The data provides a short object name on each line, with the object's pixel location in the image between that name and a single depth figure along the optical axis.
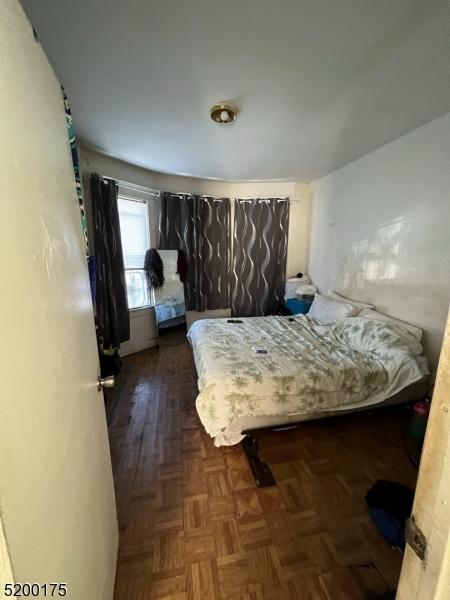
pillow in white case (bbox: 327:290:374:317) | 2.61
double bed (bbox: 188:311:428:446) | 1.68
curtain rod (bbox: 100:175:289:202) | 3.02
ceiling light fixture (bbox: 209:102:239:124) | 1.79
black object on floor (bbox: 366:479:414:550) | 1.20
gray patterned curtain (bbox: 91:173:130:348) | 2.81
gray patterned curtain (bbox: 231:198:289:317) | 3.89
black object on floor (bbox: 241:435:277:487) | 1.52
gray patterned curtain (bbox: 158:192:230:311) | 3.61
